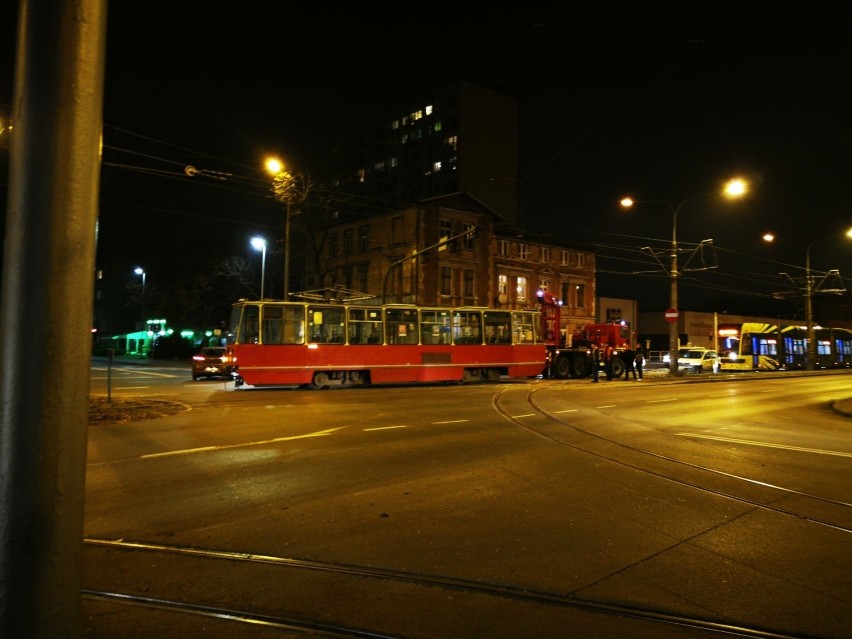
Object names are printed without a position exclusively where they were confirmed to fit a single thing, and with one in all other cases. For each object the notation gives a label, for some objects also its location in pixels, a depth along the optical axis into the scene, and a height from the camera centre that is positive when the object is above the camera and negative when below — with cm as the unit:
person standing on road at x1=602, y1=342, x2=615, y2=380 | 2820 -49
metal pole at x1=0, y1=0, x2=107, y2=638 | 220 +6
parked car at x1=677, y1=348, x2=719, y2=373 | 4038 -90
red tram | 2086 -2
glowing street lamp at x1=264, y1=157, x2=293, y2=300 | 2560 +549
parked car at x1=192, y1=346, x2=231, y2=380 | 2877 -113
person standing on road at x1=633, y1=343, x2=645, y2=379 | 2922 -68
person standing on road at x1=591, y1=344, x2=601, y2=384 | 2593 -72
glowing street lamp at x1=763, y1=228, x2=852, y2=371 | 3888 +207
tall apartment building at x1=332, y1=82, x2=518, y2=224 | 7981 +2786
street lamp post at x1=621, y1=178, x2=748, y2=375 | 2796 +251
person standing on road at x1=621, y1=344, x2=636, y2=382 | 2964 -50
